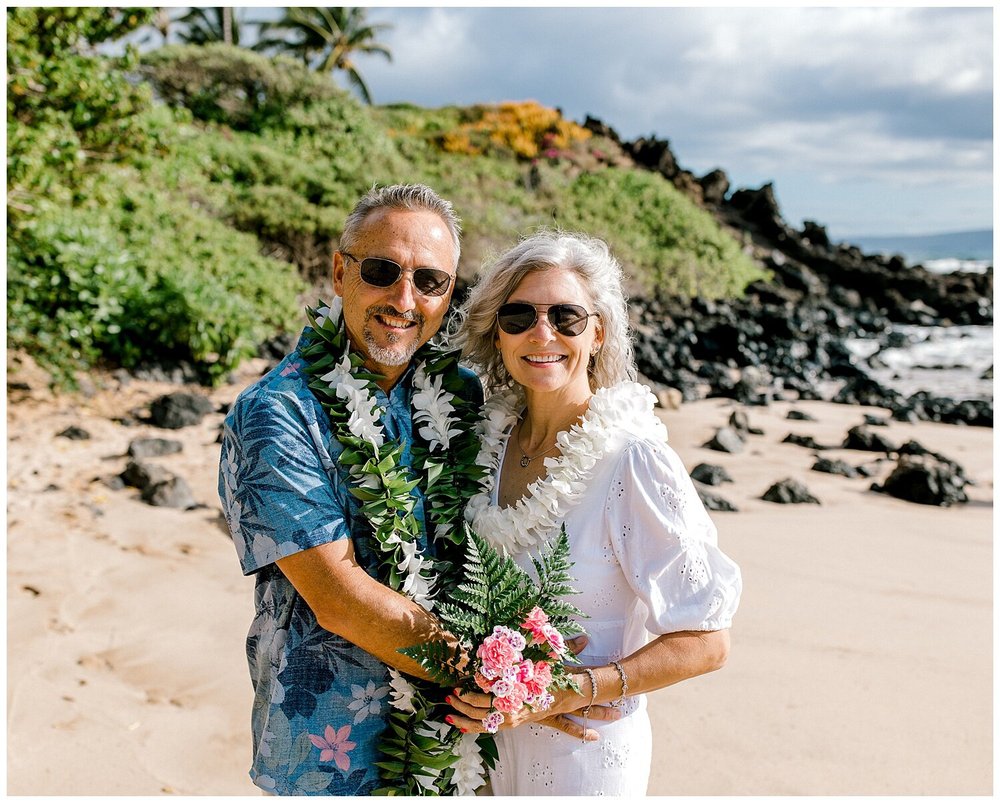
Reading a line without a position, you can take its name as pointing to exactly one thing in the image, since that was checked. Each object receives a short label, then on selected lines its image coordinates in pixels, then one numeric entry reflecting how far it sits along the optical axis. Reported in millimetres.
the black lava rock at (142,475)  7805
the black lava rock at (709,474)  9586
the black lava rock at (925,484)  9500
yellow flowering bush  27703
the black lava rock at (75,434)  8773
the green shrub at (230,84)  22719
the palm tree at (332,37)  33375
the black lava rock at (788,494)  9164
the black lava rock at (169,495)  7582
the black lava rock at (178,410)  9500
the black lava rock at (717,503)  8695
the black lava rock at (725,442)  11172
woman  2449
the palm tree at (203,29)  34219
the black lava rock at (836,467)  10406
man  2330
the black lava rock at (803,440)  11766
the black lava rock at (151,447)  8570
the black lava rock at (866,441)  11633
